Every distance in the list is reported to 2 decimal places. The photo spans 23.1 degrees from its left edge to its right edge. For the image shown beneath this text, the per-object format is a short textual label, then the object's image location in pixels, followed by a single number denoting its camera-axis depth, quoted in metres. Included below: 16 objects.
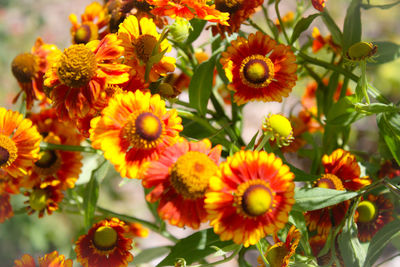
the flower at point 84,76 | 0.54
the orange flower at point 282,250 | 0.54
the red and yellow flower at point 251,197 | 0.50
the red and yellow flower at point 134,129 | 0.53
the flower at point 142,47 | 0.55
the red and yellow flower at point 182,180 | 0.51
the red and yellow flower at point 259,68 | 0.57
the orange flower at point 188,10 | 0.53
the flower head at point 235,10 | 0.57
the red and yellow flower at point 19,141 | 0.57
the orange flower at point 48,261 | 0.56
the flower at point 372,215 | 0.58
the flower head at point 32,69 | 0.66
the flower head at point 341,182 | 0.56
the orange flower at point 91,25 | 0.63
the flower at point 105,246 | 0.59
